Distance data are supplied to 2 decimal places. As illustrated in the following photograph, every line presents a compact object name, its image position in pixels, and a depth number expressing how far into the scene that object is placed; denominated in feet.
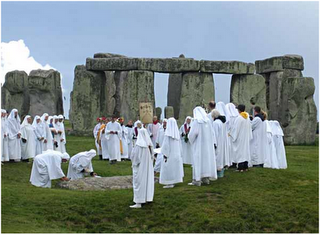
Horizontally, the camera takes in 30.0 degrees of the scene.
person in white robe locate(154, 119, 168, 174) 73.83
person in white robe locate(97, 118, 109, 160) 77.66
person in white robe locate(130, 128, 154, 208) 46.01
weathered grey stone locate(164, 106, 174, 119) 111.34
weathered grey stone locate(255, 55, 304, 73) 121.36
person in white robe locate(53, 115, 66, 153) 77.64
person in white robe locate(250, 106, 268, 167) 59.40
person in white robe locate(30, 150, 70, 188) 56.75
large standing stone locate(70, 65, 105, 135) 110.83
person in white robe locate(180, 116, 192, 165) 70.00
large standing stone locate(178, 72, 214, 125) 109.70
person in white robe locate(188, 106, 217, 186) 51.13
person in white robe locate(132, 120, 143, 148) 74.31
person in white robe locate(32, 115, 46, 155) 74.02
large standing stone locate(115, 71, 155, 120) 108.58
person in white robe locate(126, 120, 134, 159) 79.92
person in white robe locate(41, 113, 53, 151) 74.69
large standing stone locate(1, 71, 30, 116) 112.47
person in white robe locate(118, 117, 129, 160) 78.48
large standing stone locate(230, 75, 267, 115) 112.47
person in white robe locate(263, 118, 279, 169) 65.72
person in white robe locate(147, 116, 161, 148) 79.36
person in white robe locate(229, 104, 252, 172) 56.18
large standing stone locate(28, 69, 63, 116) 111.31
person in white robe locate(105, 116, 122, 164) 75.25
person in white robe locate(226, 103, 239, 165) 56.70
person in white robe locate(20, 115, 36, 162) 72.33
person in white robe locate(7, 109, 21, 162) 70.23
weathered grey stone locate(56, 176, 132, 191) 54.65
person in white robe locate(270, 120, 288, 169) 68.54
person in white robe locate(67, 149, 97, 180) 59.82
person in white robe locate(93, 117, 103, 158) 79.22
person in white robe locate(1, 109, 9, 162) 68.90
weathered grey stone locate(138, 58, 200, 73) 109.91
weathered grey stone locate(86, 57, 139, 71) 110.52
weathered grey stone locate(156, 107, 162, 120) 125.71
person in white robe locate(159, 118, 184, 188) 52.70
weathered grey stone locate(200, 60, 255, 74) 110.32
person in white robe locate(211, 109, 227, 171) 53.78
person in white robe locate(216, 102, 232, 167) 54.29
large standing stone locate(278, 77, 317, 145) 105.40
